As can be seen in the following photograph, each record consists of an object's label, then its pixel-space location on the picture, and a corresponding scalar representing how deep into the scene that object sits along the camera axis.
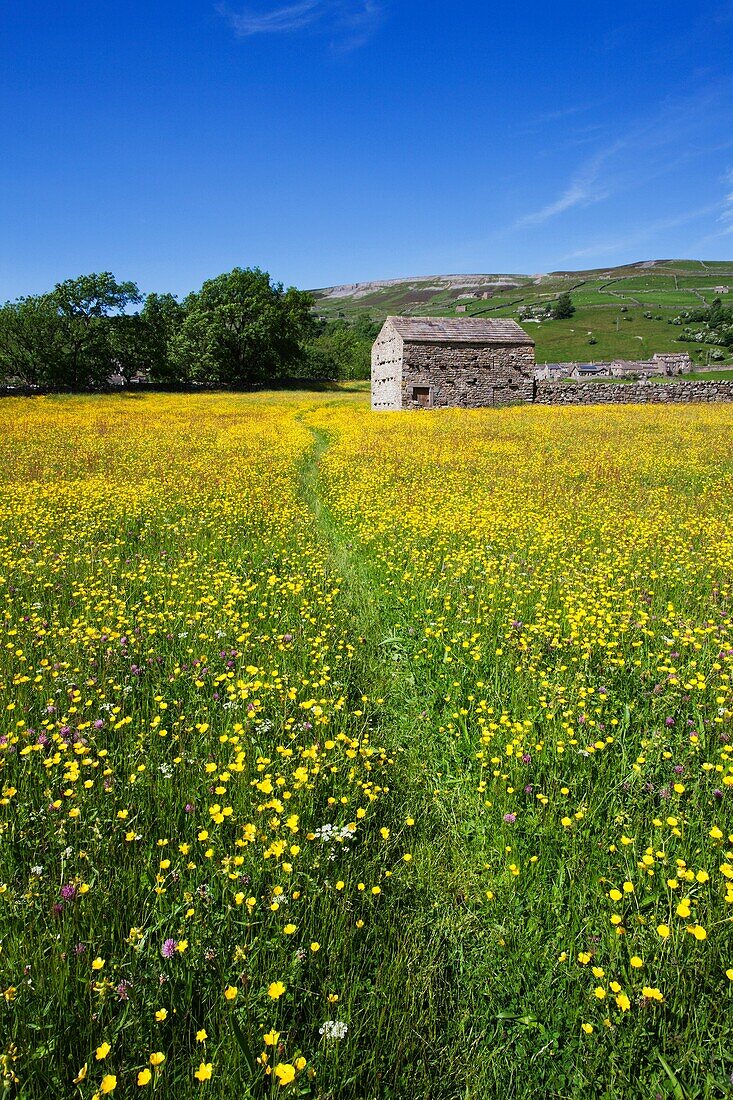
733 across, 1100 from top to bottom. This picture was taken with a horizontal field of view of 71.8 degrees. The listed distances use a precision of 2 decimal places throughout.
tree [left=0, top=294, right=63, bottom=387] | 53.41
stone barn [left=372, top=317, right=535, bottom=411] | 37.25
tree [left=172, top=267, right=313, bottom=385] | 62.38
